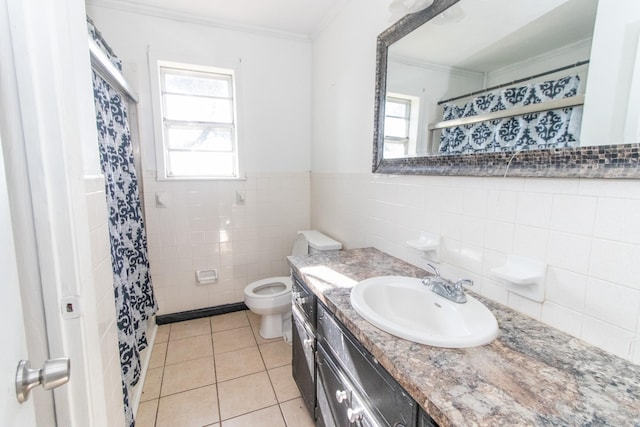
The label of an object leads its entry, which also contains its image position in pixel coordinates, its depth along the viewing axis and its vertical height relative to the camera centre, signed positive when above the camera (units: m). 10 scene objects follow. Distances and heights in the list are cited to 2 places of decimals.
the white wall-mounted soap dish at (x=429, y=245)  1.28 -0.32
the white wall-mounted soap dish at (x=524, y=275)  0.89 -0.32
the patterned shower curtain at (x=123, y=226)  1.29 -0.29
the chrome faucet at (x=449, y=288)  1.01 -0.42
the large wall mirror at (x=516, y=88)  0.73 +0.31
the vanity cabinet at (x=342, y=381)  0.75 -0.71
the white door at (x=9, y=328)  0.45 -0.27
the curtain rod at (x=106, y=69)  1.14 +0.49
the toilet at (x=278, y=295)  2.08 -0.93
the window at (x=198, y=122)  2.30 +0.44
